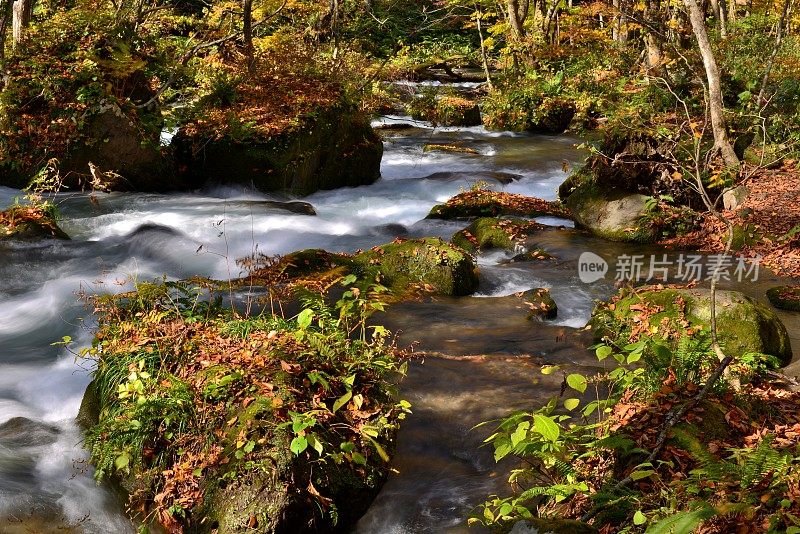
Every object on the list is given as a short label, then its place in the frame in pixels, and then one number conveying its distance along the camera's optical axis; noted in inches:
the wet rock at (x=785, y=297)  320.2
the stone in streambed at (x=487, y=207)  505.7
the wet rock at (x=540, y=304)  311.3
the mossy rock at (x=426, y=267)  338.3
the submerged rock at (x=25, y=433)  207.0
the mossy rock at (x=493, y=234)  436.5
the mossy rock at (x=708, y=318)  254.1
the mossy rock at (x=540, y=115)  858.1
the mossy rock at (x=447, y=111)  903.7
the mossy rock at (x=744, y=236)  415.5
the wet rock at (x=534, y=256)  410.6
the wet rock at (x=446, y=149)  741.1
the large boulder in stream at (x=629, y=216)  443.8
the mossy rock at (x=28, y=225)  389.1
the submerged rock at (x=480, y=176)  613.0
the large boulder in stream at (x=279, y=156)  547.8
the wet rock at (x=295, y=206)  504.4
